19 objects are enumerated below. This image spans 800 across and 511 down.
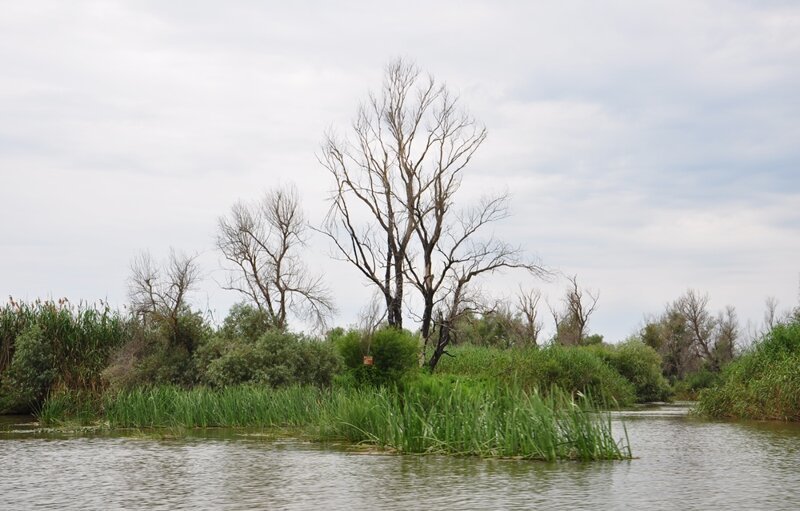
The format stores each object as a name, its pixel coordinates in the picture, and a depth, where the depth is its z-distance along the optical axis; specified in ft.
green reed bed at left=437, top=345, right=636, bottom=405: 113.09
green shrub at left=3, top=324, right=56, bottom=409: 95.50
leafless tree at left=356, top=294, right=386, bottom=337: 94.77
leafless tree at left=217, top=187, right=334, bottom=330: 155.84
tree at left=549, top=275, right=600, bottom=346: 211.20
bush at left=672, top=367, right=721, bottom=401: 145.48
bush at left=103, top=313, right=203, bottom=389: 89.92
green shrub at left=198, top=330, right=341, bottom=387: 88.43
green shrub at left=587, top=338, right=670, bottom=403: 140.67
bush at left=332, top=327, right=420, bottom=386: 92.48
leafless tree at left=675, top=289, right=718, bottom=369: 200.13
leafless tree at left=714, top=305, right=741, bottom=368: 190.70
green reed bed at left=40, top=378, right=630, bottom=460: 47.37
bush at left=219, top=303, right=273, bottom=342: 96.87
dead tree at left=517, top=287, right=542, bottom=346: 215.67
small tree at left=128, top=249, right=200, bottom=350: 96.07
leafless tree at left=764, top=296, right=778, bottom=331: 198.40
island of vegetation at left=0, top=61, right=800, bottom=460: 52.11
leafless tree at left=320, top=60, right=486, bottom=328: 145.69
